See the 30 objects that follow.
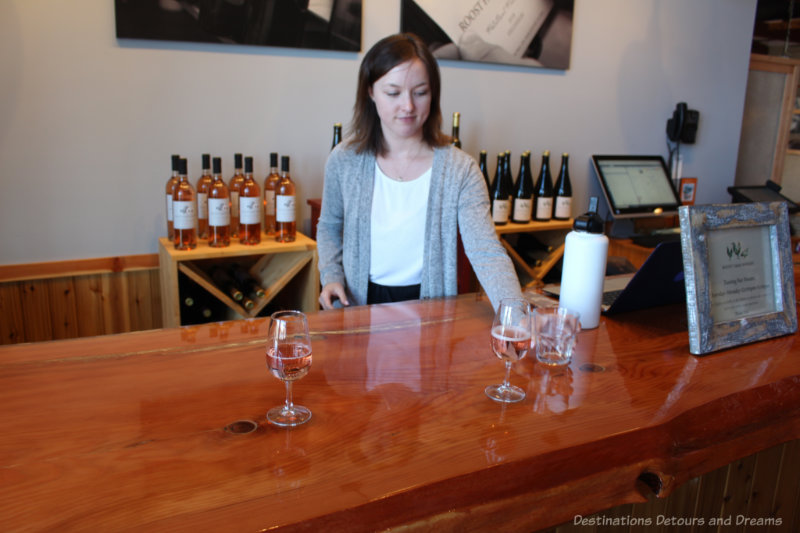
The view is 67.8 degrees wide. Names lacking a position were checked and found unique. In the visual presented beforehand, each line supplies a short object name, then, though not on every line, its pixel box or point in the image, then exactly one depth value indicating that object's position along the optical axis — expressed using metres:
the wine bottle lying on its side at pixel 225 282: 2.45
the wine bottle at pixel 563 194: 3.18
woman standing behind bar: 1.66
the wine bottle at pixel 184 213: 2.25
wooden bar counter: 0.72
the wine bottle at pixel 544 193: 3.14
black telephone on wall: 3.78
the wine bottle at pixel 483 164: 3.06
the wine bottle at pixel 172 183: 2.23
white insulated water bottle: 1.30
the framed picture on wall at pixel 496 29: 2.89
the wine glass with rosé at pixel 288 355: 0.90
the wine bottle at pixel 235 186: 2.50
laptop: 1.31
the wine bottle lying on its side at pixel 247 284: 2.51
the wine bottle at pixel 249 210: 2.38
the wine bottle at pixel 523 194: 3.04
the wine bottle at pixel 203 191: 2.42
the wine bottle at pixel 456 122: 2.90
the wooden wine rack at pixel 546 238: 3.06
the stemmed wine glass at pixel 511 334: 1.01
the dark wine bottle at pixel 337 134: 2.75
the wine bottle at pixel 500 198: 2.98
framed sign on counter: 1.22
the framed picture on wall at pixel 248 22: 2.34
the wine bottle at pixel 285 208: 2.43
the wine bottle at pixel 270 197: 2.56
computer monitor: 3.41
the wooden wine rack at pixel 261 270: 2.28
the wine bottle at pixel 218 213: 2.29
